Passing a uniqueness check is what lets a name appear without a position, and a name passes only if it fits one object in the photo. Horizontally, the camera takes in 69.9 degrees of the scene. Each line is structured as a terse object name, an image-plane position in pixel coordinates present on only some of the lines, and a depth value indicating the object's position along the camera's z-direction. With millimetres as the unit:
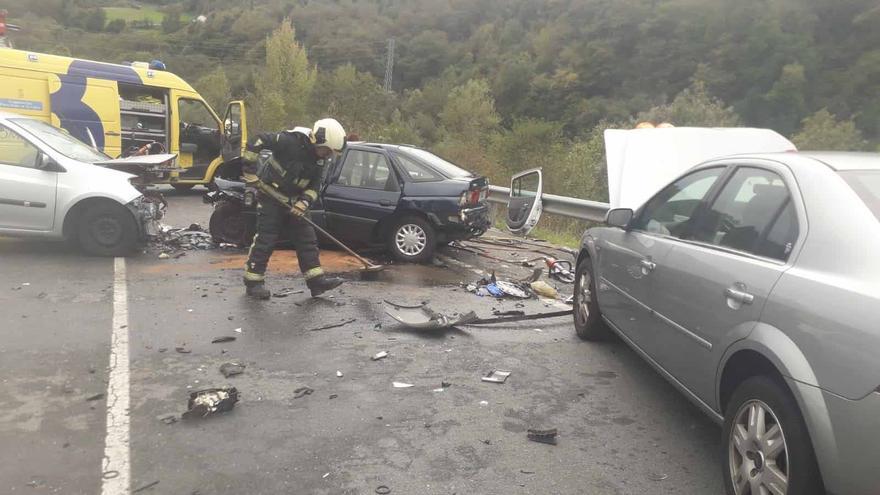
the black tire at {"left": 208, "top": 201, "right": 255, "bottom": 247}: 8500
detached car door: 8523
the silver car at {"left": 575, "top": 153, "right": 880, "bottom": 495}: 2152
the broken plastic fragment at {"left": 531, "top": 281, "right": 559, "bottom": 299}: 6836
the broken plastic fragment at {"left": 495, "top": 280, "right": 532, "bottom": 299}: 6793
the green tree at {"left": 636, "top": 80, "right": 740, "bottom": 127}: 44969
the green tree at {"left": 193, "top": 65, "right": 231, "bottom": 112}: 48269
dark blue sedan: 8078
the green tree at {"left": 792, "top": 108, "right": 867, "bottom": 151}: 43531
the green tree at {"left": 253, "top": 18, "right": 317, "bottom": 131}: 45384
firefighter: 6199
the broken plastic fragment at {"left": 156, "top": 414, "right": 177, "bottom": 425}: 3512
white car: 6988
